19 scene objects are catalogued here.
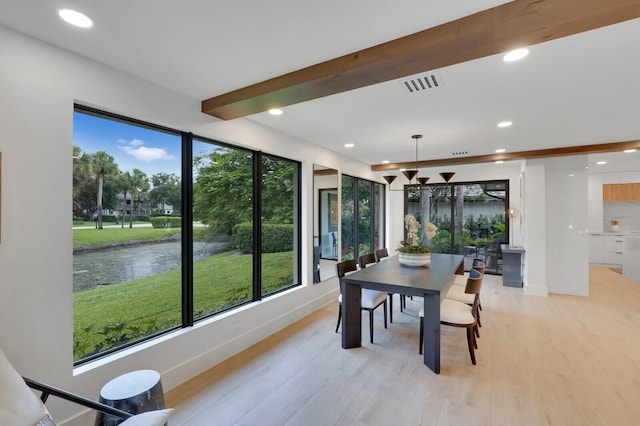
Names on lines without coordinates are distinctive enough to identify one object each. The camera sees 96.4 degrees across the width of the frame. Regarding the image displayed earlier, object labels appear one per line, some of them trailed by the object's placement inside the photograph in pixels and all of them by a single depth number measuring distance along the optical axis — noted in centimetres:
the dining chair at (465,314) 283
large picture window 217
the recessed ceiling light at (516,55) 189
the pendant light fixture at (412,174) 401
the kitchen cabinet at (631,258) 619
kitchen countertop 734
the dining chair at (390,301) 399
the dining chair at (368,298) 335
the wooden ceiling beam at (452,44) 134
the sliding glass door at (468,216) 691
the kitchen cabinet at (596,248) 771
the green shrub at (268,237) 341
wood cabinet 735
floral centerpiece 377
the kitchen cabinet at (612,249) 745
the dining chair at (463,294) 343
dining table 273
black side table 168
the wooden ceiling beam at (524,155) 431
